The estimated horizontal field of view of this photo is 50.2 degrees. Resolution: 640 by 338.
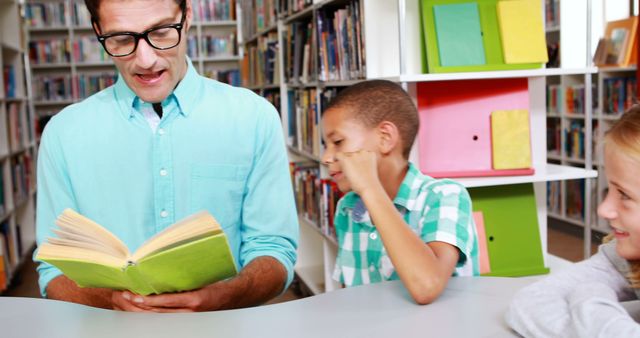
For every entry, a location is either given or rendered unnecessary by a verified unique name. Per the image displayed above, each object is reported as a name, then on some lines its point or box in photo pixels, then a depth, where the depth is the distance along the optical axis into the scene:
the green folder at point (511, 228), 2.26
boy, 1.13
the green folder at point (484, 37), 2.16
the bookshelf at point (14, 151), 4.33
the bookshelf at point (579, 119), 4.56
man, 1.29
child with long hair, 0.78
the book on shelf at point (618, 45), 4.45
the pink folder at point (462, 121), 2.21
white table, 0.87
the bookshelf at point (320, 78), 2.20
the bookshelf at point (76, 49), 6.82
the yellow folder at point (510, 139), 2.23
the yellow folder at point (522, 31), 2.16
